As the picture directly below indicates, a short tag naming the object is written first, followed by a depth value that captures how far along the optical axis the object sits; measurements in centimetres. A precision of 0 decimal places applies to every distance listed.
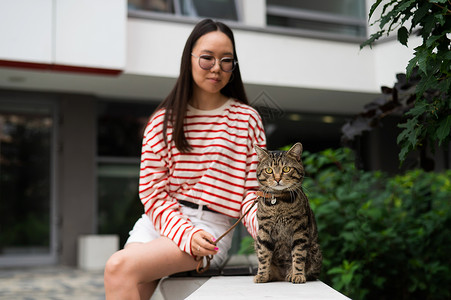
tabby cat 190
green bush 371
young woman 234
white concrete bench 174
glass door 898
